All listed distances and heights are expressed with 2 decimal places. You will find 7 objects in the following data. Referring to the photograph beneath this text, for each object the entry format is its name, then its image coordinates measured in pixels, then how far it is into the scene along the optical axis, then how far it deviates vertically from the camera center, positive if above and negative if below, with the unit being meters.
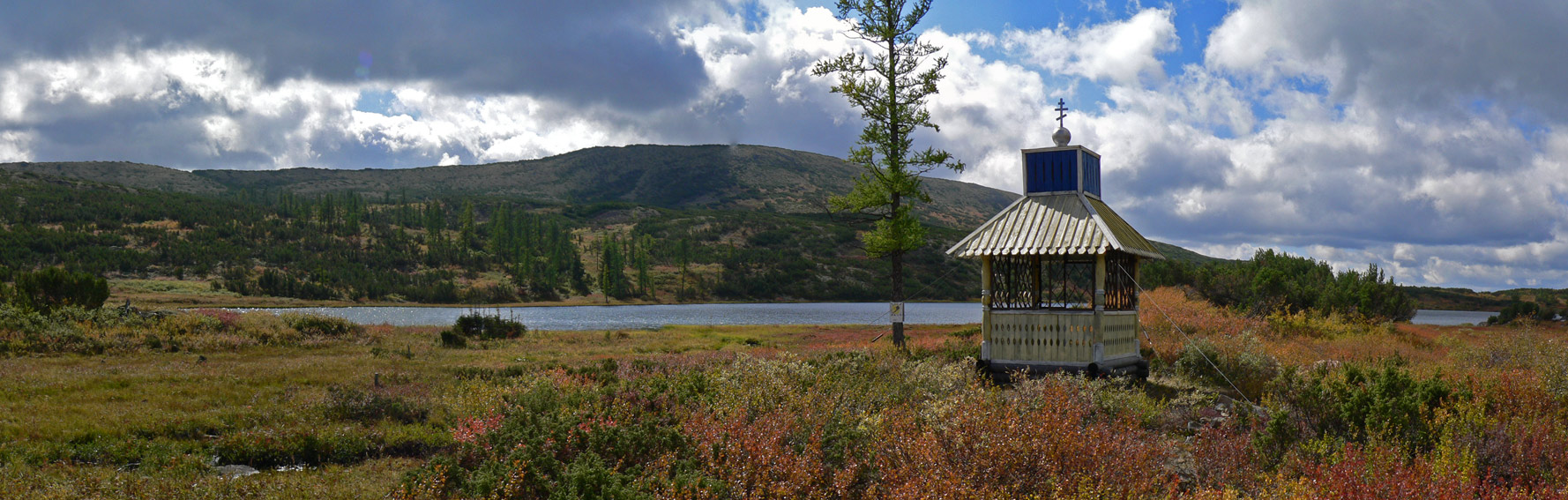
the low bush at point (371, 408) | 13.99 -2.33
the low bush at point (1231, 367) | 17.38 -1.82
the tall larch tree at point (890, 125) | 24.39 +4.82
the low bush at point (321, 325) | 29.50 -1.87
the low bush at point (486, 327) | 33.75 -2.12
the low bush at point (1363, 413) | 9.14 -1.60
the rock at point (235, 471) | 10.07 -2.56
